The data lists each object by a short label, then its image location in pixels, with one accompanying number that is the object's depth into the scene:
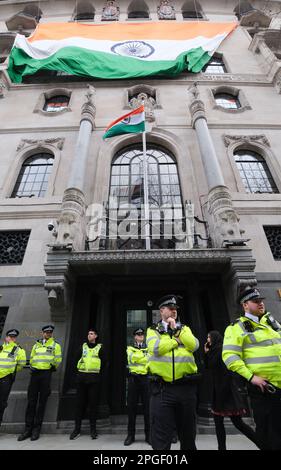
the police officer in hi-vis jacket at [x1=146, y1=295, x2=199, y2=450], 2.90
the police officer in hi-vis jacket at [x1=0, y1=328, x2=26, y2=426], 5.76
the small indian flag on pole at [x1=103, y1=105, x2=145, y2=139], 10.55
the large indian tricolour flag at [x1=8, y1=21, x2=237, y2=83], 14.79
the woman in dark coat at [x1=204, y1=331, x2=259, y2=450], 4.07
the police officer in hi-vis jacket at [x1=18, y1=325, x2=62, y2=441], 5.73
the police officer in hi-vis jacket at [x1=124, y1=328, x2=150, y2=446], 5.24
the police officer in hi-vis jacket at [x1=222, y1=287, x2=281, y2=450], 2.76
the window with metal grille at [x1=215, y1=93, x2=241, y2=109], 14.69
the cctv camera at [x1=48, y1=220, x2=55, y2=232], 8.61
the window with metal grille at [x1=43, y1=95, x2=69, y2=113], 14.84
